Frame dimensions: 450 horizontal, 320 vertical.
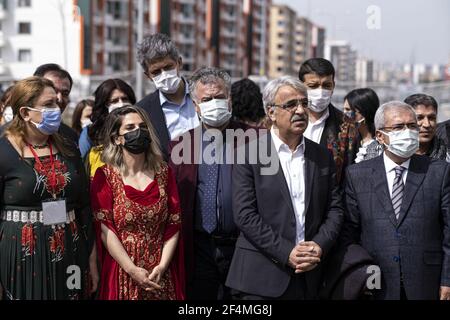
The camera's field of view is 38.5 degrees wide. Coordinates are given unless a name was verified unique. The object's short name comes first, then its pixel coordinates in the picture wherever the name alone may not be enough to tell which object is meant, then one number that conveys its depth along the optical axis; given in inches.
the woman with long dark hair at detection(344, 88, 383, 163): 195.3
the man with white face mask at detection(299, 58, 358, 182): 173.3
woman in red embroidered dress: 146.6
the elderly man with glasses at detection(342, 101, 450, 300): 142.1
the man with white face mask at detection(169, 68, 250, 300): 155.2
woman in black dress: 141.9
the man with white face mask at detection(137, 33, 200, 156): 178.5
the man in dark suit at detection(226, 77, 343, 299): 140.6
